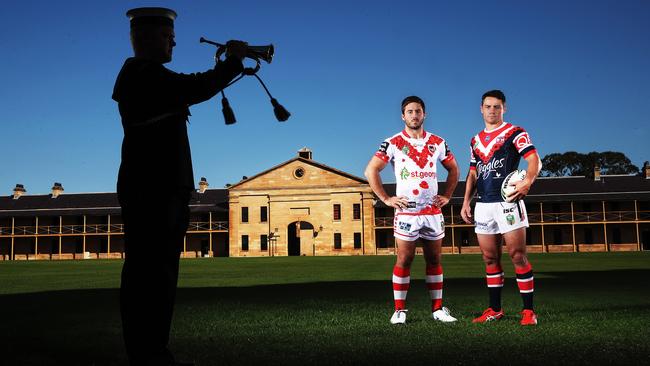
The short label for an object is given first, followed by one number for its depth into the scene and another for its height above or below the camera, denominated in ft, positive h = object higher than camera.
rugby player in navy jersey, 18.81 +1.09
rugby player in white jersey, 19.29 +1.25
